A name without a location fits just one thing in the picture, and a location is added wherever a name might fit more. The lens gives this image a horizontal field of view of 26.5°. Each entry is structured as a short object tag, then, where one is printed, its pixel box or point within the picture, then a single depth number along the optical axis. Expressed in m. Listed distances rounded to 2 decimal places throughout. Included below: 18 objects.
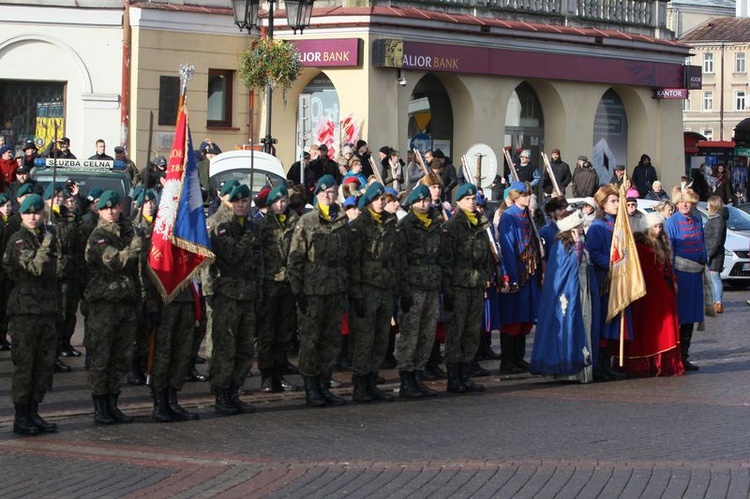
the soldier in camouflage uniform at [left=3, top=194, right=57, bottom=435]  11.89
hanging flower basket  26.88
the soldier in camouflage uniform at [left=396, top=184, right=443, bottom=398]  14.25
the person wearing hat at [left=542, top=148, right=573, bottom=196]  29.62
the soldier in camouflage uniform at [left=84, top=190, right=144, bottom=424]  12.27
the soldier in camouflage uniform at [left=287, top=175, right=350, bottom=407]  13.55
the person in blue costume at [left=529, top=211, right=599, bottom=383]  15.28
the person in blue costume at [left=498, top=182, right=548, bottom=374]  15.96
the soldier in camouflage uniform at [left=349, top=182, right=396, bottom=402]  13.88
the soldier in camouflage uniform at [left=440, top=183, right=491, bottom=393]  14.61
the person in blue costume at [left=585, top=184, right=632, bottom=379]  15.84
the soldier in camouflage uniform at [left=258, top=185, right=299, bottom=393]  14.29
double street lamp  23.20
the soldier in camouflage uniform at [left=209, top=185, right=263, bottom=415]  12.98
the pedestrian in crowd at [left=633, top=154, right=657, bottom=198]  34.44
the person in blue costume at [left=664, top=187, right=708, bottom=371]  16.97
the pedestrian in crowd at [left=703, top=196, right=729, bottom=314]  21.91
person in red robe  16.14
